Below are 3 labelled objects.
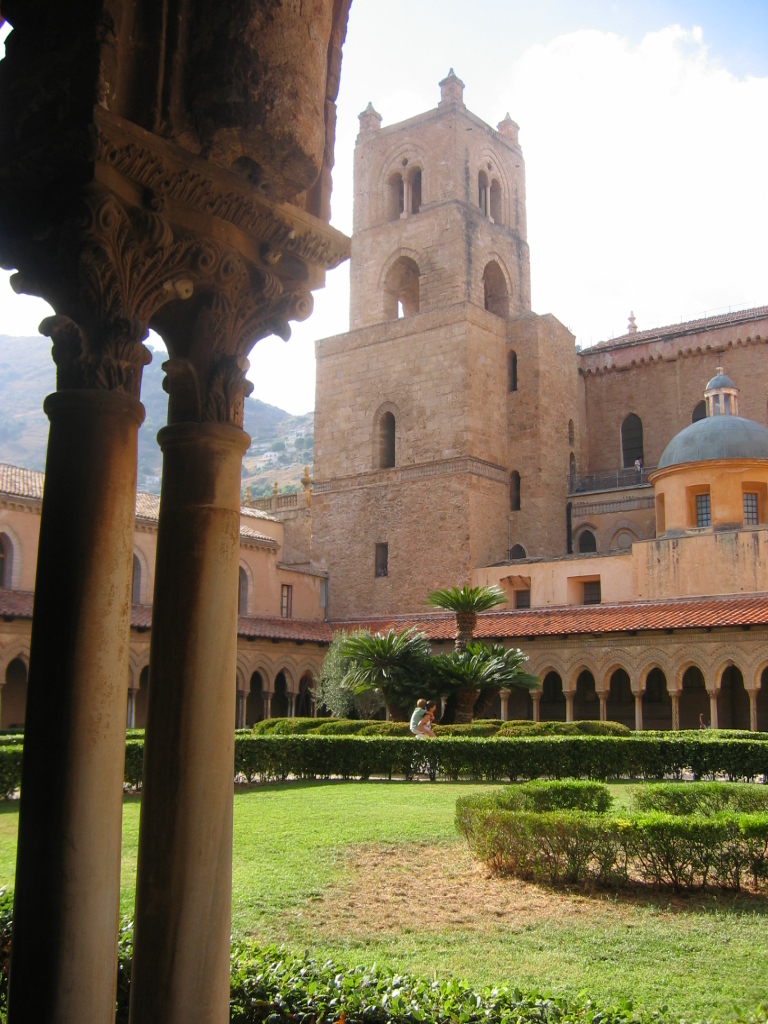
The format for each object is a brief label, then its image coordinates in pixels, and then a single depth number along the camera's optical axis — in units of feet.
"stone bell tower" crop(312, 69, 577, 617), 109.70
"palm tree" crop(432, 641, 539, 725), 69.21
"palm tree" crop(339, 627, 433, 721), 70.33
